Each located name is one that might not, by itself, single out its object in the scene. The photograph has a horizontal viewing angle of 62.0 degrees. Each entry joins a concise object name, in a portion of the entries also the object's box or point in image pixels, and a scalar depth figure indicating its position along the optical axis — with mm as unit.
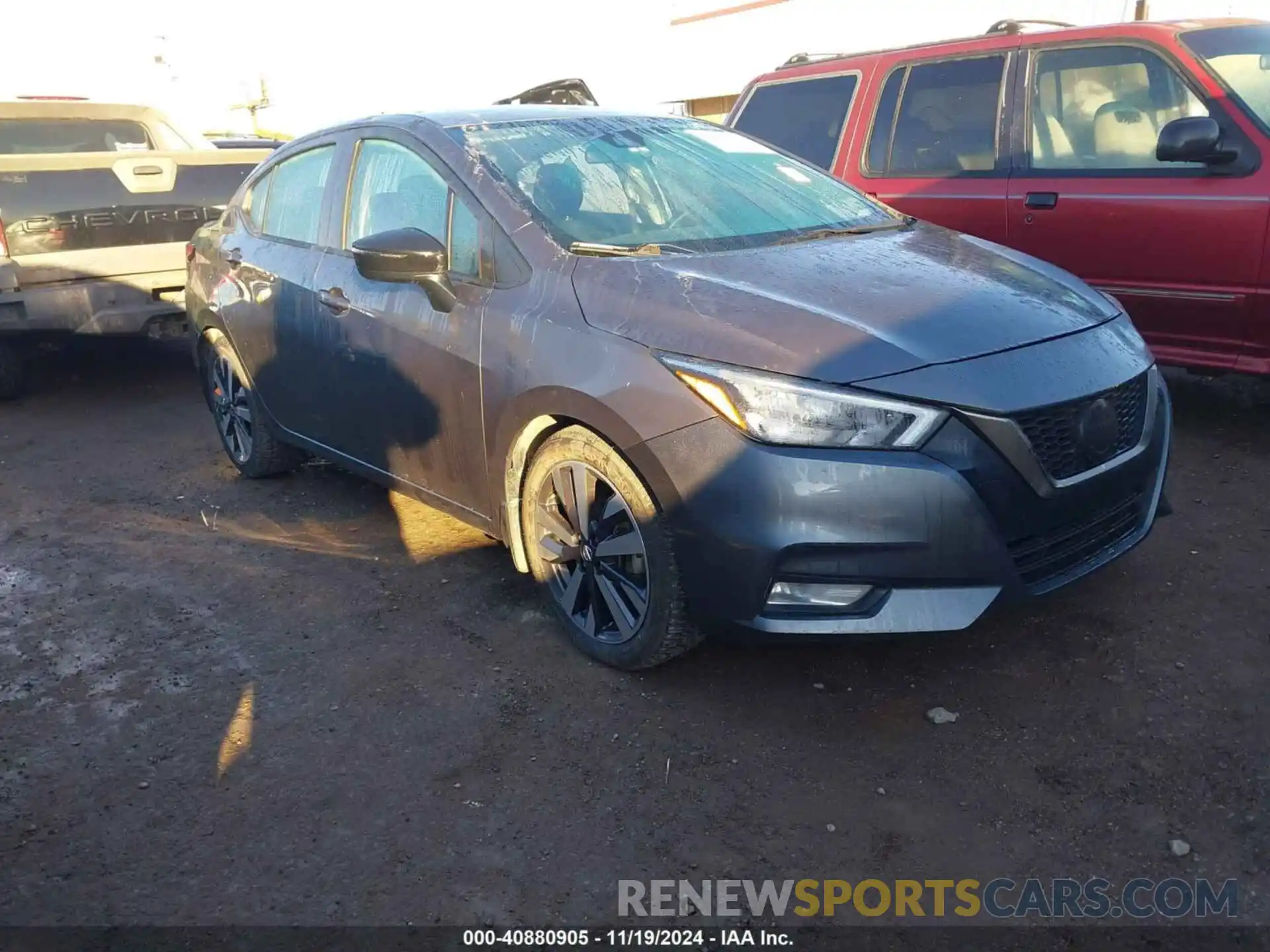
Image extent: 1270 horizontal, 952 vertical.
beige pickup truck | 6359
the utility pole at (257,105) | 37344
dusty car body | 2676
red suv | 4594
